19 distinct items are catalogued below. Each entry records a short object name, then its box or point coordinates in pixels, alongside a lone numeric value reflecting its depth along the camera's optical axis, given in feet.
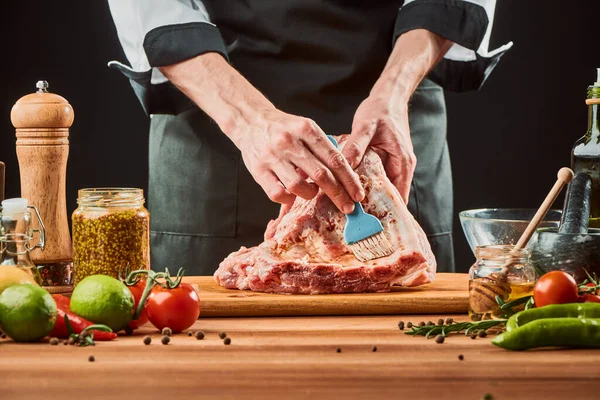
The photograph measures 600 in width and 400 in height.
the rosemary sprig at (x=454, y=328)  7.05
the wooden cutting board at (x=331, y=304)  8.14
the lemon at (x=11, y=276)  7.15
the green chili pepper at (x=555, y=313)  6.77
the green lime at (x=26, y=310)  6.62
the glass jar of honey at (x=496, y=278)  7.50
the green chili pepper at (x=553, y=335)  6.54
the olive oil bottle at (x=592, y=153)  8.89
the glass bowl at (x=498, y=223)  8.86
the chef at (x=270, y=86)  10.21
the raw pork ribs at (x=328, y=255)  8.63
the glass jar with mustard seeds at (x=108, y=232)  8.29
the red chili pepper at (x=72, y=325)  6.91
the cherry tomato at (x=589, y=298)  7.35
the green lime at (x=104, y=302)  6.98
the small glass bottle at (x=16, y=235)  7.70
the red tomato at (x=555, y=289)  7.14
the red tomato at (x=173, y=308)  7.13
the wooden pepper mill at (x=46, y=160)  8.48
